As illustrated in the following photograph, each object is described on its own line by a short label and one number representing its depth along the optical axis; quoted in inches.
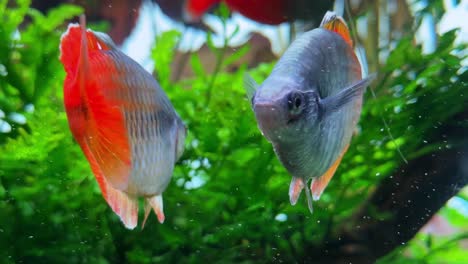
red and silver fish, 15.9
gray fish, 14.9
